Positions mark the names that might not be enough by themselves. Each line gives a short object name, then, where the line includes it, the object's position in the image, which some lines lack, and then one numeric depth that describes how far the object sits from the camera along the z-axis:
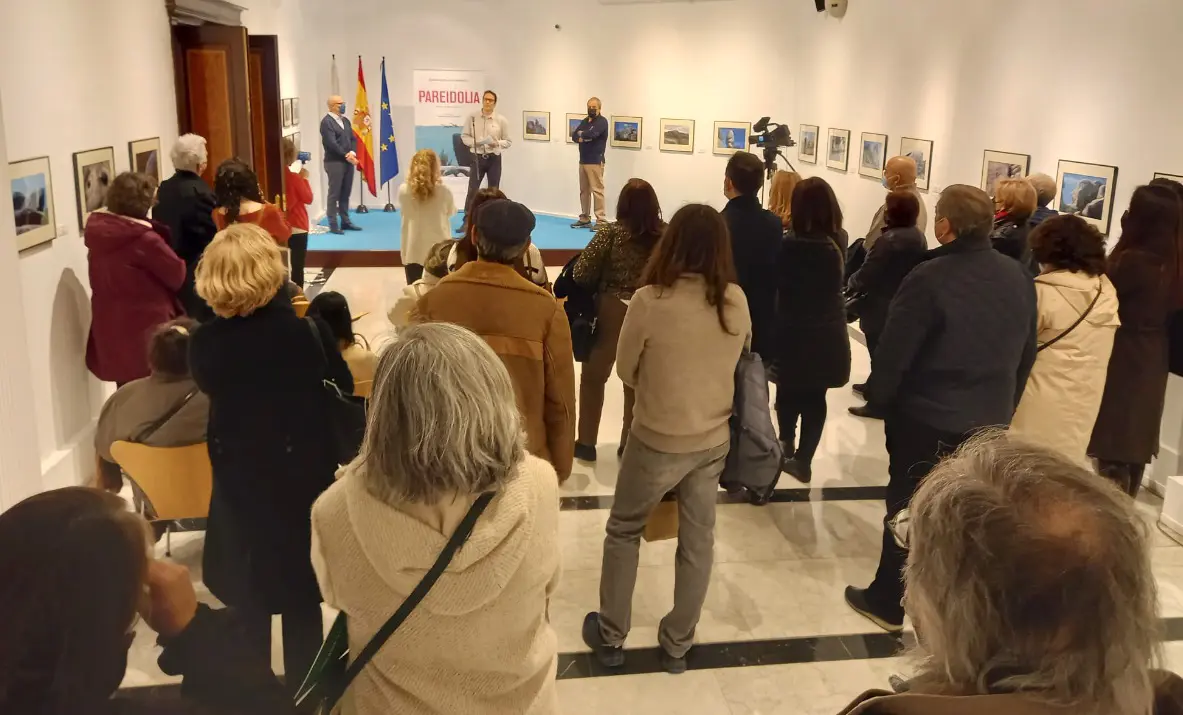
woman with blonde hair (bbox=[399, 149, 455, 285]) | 7.29
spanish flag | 14.16
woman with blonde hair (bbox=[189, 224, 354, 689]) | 2.54
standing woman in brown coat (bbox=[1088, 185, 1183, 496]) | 3.96
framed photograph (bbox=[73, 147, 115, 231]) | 5.16
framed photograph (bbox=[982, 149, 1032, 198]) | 7.02
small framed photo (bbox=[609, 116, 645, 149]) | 14.02
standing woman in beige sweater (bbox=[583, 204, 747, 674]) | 2.99
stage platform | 11.25
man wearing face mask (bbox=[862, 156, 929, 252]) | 5.78
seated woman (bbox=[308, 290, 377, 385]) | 3.61
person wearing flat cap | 2.93
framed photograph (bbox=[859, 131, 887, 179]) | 9.57
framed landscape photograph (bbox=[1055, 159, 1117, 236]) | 5.98
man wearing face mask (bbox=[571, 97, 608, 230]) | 13.01
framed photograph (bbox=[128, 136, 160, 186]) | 6.04
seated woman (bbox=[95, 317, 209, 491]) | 3.45
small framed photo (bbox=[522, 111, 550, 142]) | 14.78
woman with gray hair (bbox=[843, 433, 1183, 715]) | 1.08
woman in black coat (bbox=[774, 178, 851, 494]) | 4.49
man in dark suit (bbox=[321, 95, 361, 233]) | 12.26
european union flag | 14.46
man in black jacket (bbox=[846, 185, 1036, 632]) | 3.15
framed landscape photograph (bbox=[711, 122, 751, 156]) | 12.88
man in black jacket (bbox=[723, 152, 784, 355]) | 4.67
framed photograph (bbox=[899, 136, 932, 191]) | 8.60
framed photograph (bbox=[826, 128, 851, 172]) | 10.54
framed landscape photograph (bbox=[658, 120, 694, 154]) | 13.50
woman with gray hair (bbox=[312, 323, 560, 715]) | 1.57
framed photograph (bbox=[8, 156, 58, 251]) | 4.39
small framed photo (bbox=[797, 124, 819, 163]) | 11.52
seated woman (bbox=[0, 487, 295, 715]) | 1.12
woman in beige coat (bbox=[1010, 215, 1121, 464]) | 3.72
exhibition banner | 14.72
